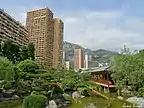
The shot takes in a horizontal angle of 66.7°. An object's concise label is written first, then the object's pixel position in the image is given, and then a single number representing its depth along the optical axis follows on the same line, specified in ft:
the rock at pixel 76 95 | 31.91
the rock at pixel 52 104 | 21.21
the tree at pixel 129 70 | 32.84
